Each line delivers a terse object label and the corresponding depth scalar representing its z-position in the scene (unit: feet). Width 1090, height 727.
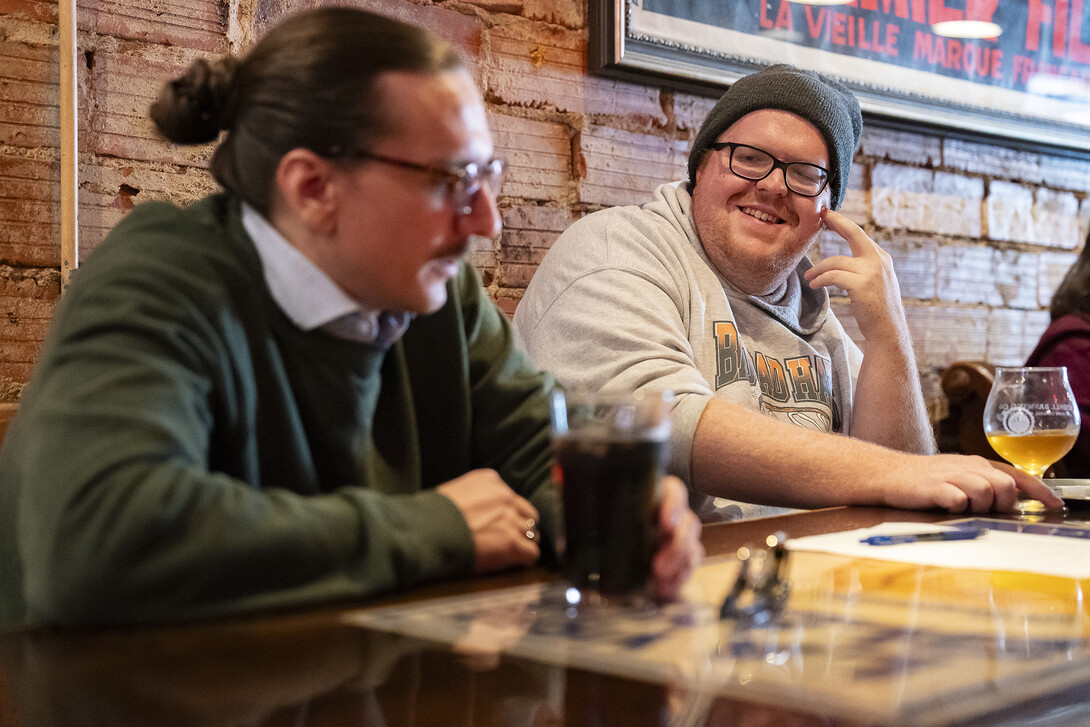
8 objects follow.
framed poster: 7.76
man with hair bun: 2.62
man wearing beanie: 5.38
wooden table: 1.86
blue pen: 3.60
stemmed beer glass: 4.77
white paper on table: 3.24
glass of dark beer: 2.45
